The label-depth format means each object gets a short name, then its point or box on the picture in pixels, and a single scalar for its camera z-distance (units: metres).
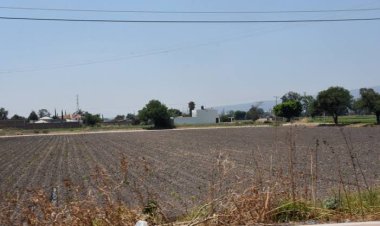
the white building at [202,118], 187.12
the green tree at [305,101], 178.98
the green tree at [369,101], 107.44
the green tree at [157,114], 143.62
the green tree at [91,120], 176.88
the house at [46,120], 189.62
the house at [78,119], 185.60
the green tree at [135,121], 173.75
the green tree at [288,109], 144.88
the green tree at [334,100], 115.38
